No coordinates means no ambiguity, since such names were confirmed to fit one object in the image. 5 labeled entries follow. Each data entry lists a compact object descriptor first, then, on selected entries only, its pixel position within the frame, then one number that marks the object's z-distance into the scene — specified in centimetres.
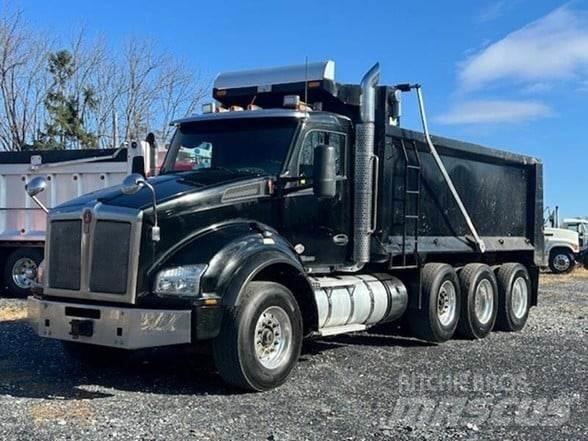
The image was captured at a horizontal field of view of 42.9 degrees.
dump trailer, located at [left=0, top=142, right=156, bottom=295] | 1463
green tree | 2989
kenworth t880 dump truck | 641
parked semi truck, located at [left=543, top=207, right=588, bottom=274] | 2647
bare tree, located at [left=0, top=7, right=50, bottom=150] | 3106
